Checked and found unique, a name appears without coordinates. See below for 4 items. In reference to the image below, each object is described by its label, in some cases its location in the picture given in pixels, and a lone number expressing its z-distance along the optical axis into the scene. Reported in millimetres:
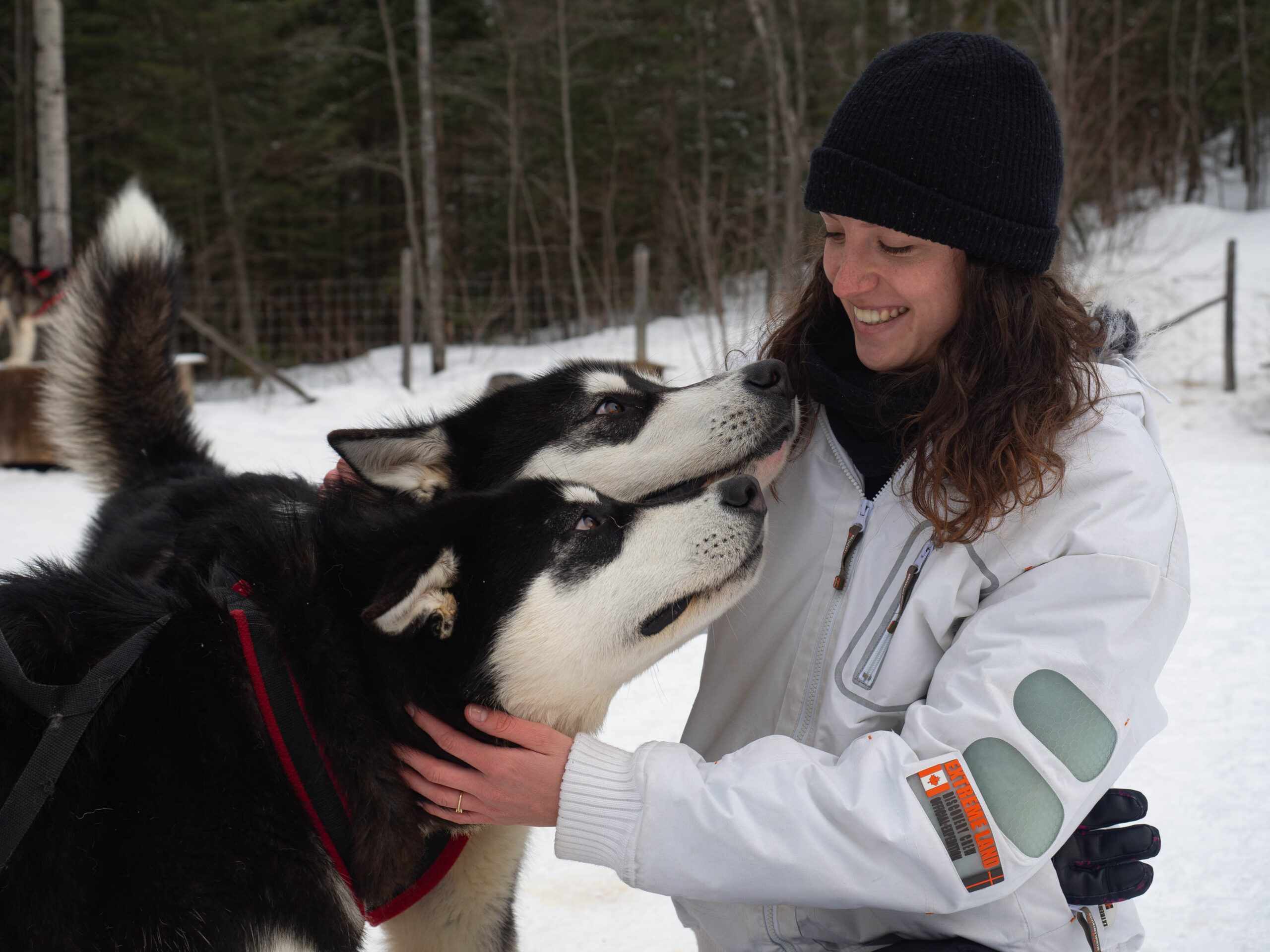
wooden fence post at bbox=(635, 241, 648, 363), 9992
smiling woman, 1258
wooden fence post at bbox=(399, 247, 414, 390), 10906
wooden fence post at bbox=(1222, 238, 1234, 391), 9469
